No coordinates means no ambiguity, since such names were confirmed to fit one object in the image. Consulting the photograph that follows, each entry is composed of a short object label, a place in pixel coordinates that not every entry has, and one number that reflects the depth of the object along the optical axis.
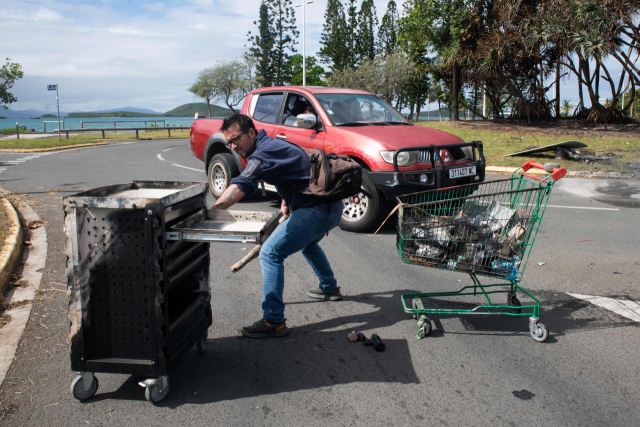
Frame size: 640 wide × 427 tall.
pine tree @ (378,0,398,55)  70.50
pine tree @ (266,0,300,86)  63.94
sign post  24.22
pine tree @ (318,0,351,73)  67.16
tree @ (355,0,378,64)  67.50
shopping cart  3.70
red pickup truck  6.40
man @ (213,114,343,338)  3.46
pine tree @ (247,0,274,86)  64.19
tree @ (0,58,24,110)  37.72
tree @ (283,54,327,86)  73.44
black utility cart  2.78
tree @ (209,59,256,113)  69.88
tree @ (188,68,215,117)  72.50
